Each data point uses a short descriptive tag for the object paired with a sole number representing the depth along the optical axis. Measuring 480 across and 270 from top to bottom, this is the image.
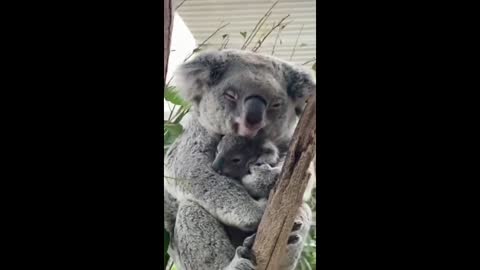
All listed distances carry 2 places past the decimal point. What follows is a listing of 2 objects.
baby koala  2.48
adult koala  2.48
